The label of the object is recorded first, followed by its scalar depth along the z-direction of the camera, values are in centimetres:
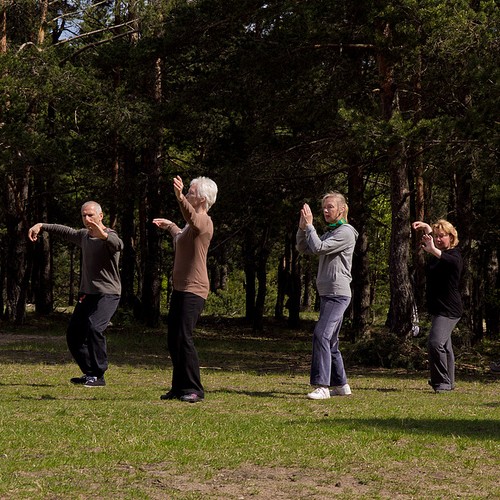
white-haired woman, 1019
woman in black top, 1218
